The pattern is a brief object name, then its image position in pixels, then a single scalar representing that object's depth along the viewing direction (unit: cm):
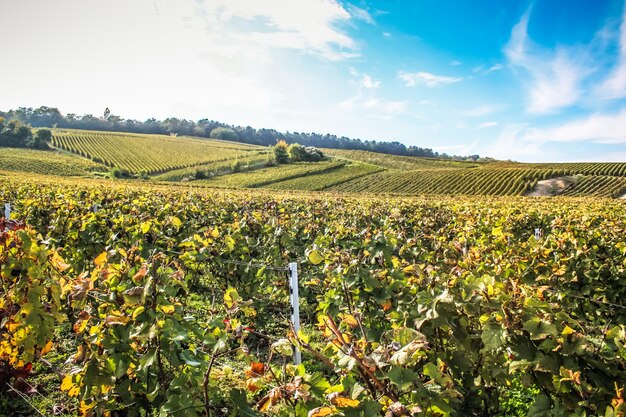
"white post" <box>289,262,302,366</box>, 500
